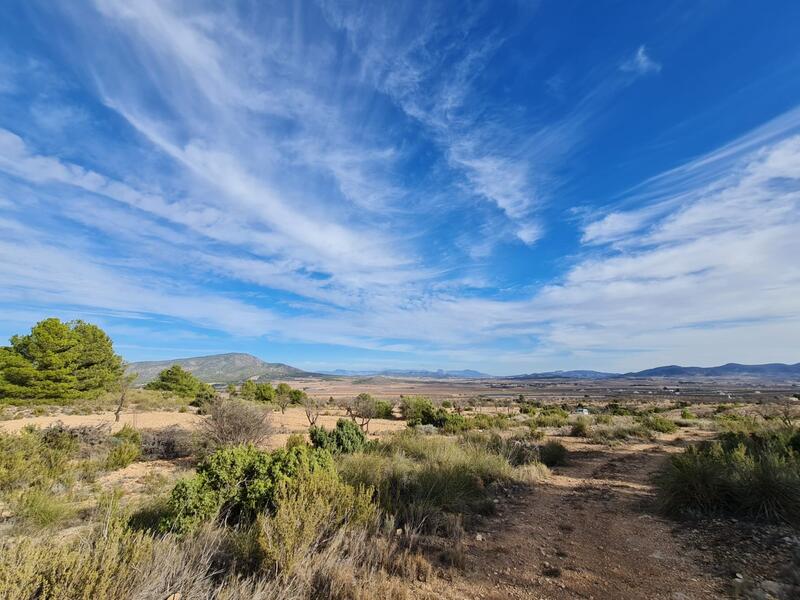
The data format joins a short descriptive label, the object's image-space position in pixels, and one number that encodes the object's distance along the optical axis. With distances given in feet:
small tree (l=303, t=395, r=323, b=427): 99.10
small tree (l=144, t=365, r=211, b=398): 135.85
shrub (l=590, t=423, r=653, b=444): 53.72
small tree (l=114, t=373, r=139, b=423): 104.39
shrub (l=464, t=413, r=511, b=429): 67.67
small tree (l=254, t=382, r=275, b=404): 124.11
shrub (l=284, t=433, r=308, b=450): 38.76
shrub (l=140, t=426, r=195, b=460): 40.91
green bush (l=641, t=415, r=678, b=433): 59.11
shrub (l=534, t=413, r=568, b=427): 70.18
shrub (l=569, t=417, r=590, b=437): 58.32
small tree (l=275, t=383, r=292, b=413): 121.74
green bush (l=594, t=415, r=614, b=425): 68.15
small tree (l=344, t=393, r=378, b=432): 90.47
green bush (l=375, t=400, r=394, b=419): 99.98
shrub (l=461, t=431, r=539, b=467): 36.01
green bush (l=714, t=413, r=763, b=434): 42.43
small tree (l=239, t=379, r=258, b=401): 118.62
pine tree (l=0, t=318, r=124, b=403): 86.43
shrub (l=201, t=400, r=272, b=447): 39.06
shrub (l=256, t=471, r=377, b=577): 12.47
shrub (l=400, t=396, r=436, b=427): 76.18
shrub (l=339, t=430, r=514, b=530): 20.72
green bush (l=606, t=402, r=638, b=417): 90.43
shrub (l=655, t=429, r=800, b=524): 19.39
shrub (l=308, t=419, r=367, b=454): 34.65
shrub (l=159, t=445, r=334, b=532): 16.53
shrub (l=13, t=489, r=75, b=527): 18.56
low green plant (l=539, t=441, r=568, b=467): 37.88
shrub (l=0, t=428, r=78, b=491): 23.43
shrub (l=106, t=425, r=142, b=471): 34.12
